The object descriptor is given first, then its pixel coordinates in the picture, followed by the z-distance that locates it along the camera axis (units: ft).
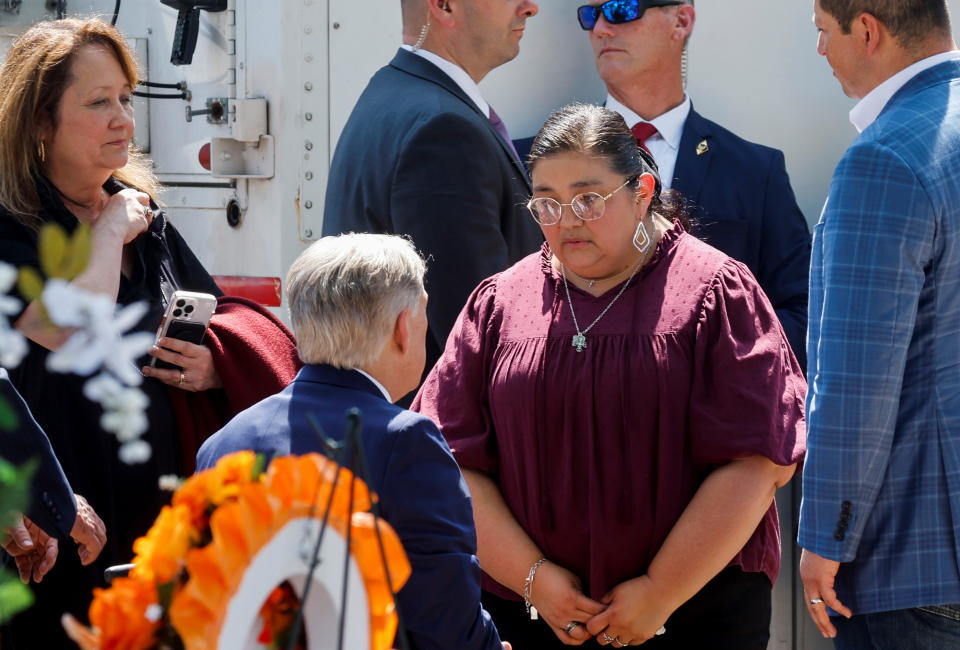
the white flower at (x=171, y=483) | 10.00
